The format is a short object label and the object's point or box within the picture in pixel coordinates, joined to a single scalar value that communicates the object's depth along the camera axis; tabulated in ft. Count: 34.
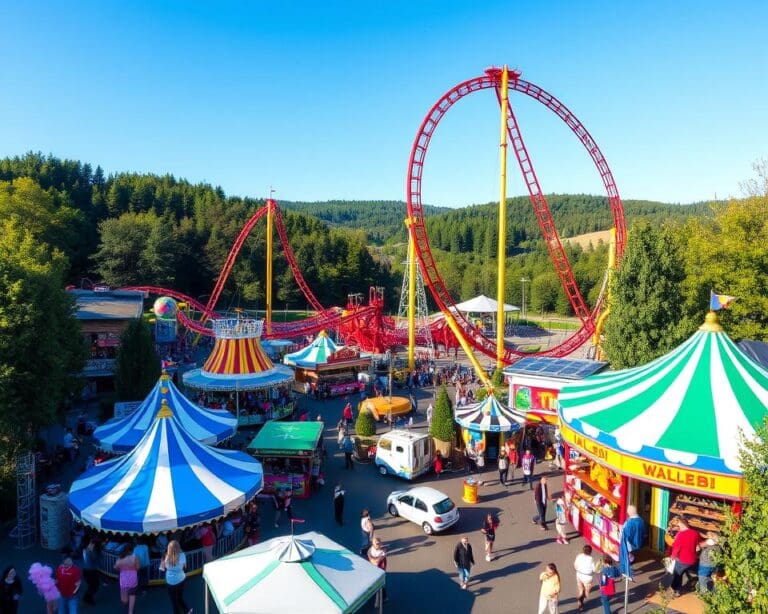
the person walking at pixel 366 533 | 32.93
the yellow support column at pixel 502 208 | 75.05
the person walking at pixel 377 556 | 29.04
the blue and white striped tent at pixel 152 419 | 44.39
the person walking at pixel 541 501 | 38.17
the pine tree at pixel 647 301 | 54.49
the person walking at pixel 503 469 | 46.44
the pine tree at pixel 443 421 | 49.90
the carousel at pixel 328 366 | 81.87
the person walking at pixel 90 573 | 29.19
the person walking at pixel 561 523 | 35.96
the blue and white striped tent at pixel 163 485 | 30.63
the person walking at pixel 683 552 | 28.58
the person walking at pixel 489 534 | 33.06
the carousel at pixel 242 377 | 64.85
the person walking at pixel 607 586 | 26.32
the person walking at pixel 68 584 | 26.40
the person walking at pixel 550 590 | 25.50
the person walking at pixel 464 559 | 29.71
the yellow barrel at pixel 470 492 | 42.93
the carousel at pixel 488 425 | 51.06
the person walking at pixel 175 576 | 26.40
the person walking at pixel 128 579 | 27.43
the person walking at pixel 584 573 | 27.61
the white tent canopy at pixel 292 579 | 22.15
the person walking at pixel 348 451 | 50.16
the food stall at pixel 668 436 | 28.78
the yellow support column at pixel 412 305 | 92.12
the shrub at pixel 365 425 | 54.75
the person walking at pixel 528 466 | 46.21
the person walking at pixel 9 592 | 25.71
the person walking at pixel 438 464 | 48.32
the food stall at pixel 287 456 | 43.37
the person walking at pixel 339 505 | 38.47
